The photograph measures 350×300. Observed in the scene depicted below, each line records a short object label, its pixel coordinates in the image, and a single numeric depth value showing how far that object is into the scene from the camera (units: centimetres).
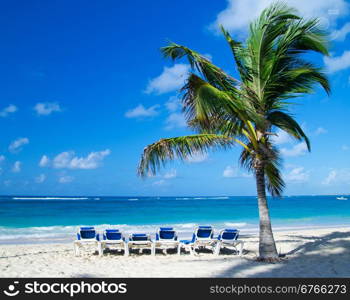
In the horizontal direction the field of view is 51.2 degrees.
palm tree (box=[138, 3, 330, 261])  814
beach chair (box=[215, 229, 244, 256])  959
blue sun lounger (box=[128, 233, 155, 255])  944
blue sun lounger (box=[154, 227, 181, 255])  953
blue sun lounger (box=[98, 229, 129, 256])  944
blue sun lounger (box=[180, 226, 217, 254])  959
